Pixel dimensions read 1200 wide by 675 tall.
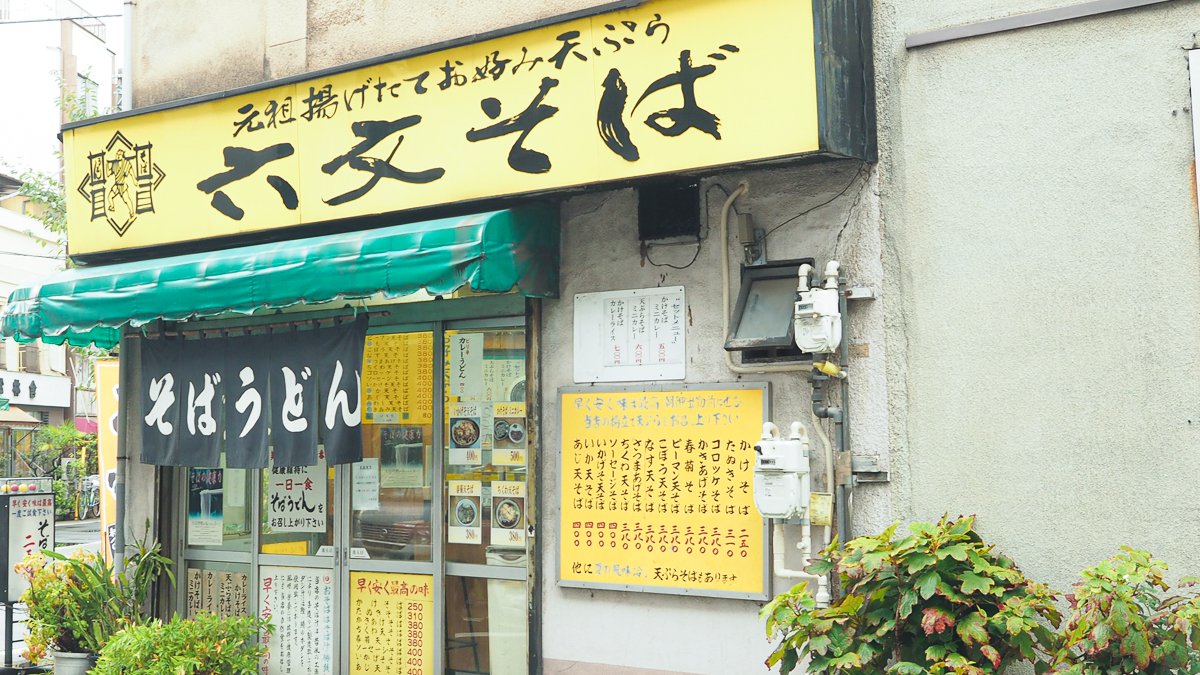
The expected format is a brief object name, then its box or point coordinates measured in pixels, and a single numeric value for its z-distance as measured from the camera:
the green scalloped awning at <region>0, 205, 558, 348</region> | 6.57
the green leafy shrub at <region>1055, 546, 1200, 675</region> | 4.46
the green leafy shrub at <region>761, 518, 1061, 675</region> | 4.93
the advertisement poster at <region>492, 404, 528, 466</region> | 7.48
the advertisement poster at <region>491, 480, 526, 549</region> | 7.45
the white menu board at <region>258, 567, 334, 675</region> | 8.32
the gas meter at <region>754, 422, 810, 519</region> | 5.79
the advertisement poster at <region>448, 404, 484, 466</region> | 7.67
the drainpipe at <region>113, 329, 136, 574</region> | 9.32
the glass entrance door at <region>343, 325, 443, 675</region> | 7.82
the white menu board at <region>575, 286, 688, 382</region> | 6.70
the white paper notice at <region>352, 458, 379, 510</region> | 8.18
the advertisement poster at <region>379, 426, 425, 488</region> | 7.98
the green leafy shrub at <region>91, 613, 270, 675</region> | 7.72
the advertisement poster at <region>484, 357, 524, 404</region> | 7.53
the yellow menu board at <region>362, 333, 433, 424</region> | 7.97
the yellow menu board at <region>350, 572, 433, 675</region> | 7.81
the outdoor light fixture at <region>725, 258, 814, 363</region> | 6.17
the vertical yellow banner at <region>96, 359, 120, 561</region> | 10.45
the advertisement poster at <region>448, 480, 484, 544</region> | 7.62
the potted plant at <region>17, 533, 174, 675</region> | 8.56
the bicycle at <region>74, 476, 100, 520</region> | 32.62
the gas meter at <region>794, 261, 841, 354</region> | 5.83
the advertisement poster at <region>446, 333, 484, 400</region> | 7.73
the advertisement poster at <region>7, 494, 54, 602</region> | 9.88
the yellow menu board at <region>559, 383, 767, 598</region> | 6.30
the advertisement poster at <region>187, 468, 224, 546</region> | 9.15
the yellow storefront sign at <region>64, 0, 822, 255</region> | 5.80
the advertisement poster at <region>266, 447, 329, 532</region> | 8.46
